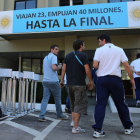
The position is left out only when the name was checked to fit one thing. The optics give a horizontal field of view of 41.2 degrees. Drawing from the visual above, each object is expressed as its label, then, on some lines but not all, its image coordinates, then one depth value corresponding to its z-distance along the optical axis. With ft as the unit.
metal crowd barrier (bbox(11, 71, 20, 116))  17.40
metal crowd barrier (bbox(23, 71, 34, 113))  18.78
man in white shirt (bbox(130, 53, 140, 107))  20.60
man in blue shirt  15.98
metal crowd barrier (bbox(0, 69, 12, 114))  17.23
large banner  30.42
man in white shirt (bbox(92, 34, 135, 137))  11.44
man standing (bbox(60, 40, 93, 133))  12.14
